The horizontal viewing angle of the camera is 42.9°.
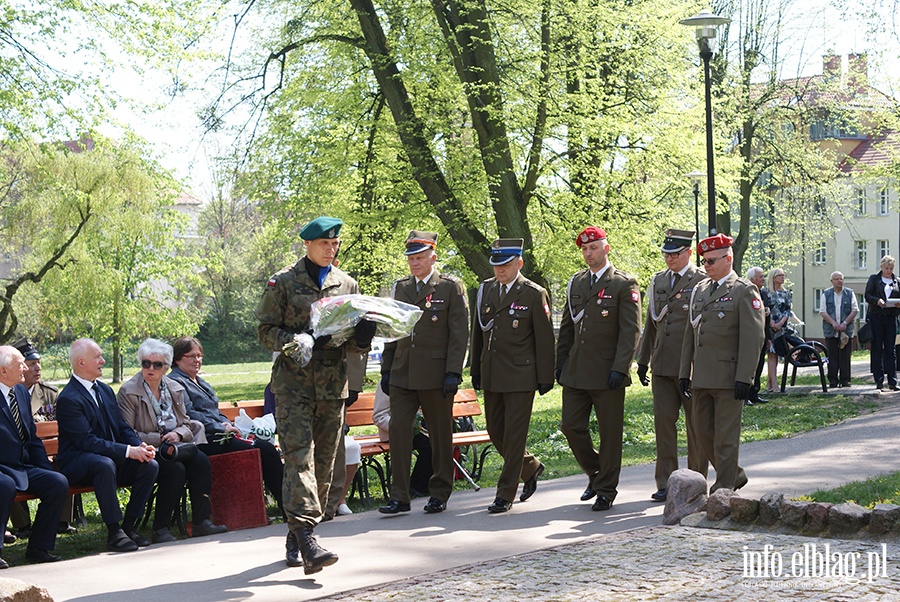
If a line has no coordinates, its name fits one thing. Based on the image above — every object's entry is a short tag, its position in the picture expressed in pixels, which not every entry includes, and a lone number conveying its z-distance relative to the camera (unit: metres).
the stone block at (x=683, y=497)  8.42
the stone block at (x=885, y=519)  7.39
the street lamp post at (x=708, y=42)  17.77
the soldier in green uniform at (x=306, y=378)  7.15
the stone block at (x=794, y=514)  7.83
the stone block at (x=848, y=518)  7.56
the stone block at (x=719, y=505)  8.20
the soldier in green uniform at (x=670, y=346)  9.67
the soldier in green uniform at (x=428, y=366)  9.45
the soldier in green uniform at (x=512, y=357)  9.41
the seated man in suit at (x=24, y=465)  7.84
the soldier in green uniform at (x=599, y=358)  9.41
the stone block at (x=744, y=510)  8.10
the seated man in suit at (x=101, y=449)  8.29
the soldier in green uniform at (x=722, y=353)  9.02
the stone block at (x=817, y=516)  7.73
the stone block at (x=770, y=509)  8.00
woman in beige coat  8.73
